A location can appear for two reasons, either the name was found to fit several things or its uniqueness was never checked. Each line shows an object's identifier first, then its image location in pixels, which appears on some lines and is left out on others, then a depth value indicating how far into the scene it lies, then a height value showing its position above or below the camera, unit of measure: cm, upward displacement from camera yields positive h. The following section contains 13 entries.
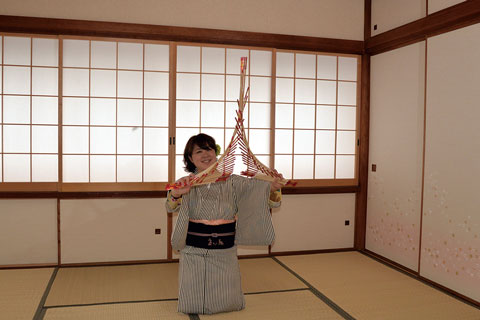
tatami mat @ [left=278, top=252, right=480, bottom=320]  303 -114
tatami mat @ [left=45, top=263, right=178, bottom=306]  323 -116
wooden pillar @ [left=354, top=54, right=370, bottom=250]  476 -12
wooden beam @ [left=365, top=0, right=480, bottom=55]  329 +105
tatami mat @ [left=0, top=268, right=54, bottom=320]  293 -116
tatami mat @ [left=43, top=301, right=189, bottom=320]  288 -116
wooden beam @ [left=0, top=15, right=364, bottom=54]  394 +105
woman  293 -62
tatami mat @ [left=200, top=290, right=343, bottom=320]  291 -114
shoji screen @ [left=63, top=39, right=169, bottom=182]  411 +30
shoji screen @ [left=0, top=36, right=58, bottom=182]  402 +29
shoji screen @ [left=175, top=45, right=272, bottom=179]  432 +49
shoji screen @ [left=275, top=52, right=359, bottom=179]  461 +33
